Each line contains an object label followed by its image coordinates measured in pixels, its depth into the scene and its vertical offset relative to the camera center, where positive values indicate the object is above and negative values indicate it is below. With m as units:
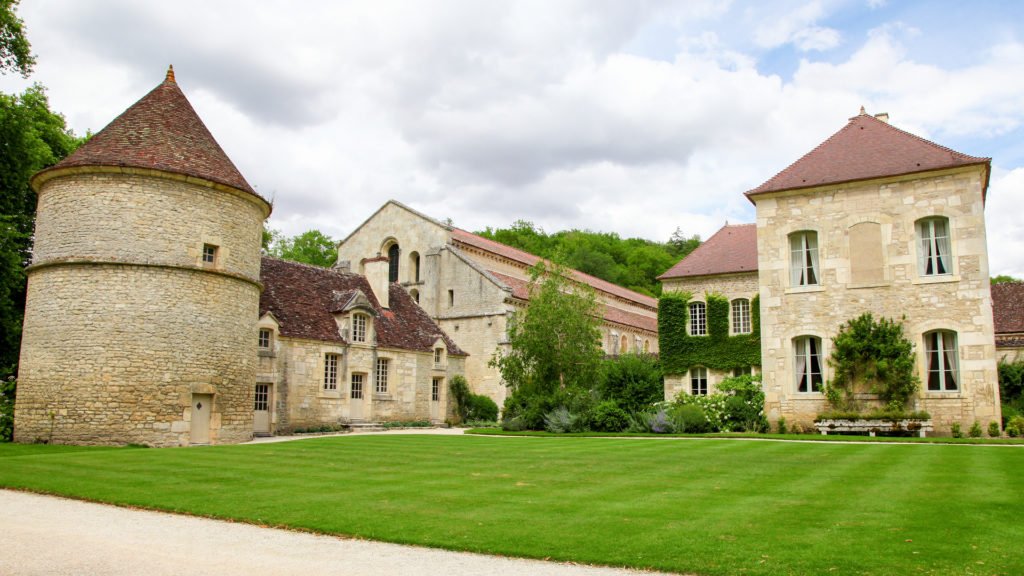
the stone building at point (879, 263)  21.05 +3.72
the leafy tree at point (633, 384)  25.31 +0.06
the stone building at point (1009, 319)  29.06 +2.85
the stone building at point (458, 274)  36.53 +5.83
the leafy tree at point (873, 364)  21.20 +0.67
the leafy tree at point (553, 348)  27.70 +1.44
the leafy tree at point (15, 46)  22.12 +10.26
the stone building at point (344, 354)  26.33 +1.24
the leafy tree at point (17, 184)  23.23 +6.66
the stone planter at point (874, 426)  20.66 -1.11
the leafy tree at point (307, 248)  56.66 +10.59
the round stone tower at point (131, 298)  19.34 +2.31
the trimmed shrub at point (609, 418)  23.61 -1.03
